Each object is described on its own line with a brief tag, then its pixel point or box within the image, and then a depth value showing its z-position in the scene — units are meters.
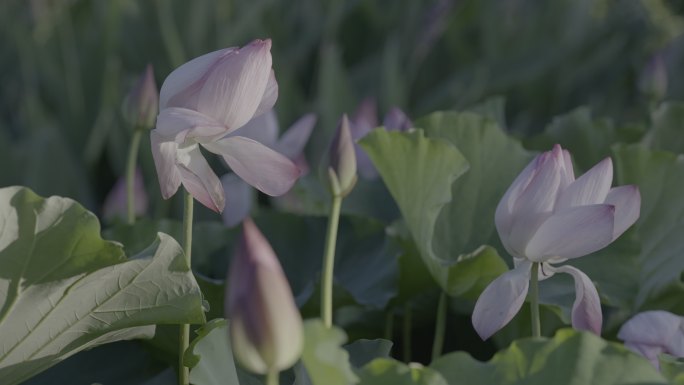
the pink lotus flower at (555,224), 2.72
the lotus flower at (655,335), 2.80
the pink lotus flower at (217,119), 2.72
